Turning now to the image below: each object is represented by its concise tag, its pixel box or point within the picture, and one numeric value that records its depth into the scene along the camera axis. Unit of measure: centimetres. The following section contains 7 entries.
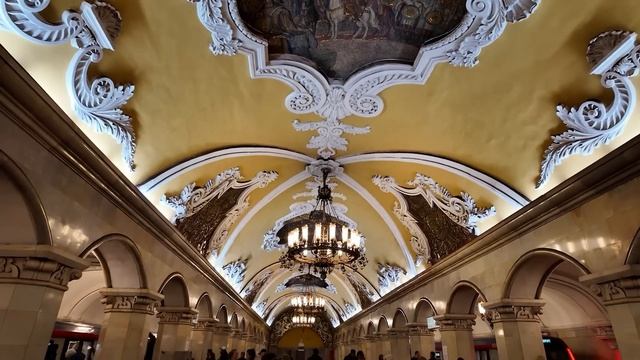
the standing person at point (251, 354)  716
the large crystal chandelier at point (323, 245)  632
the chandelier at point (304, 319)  2254
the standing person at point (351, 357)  800
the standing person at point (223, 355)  751
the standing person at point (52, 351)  1009
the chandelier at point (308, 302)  1516
